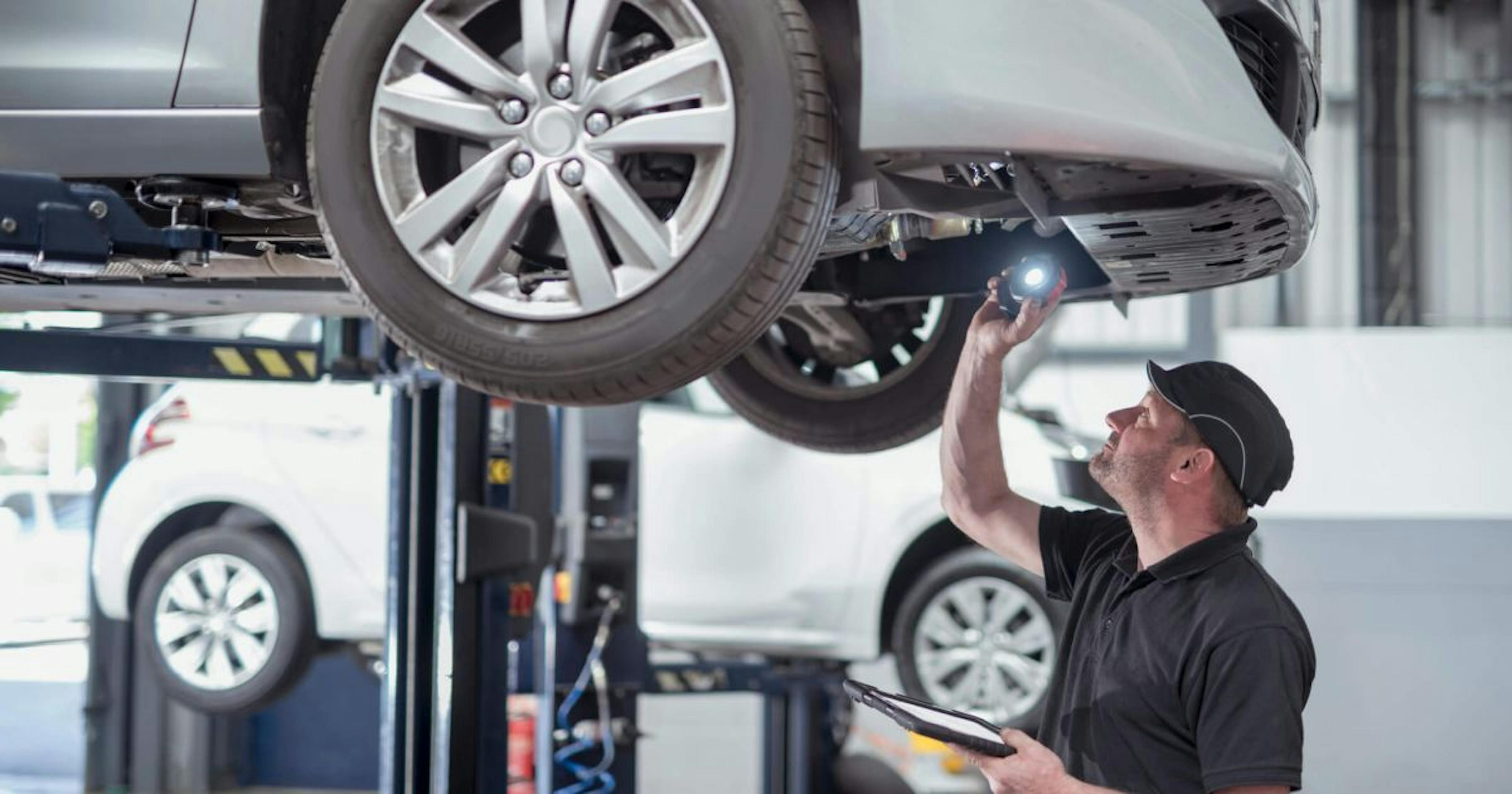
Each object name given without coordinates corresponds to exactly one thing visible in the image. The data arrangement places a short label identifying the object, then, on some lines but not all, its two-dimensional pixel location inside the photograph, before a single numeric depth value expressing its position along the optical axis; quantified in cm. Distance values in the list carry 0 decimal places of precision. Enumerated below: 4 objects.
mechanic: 178
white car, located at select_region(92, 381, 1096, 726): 510
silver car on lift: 162
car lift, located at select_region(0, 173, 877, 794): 303
